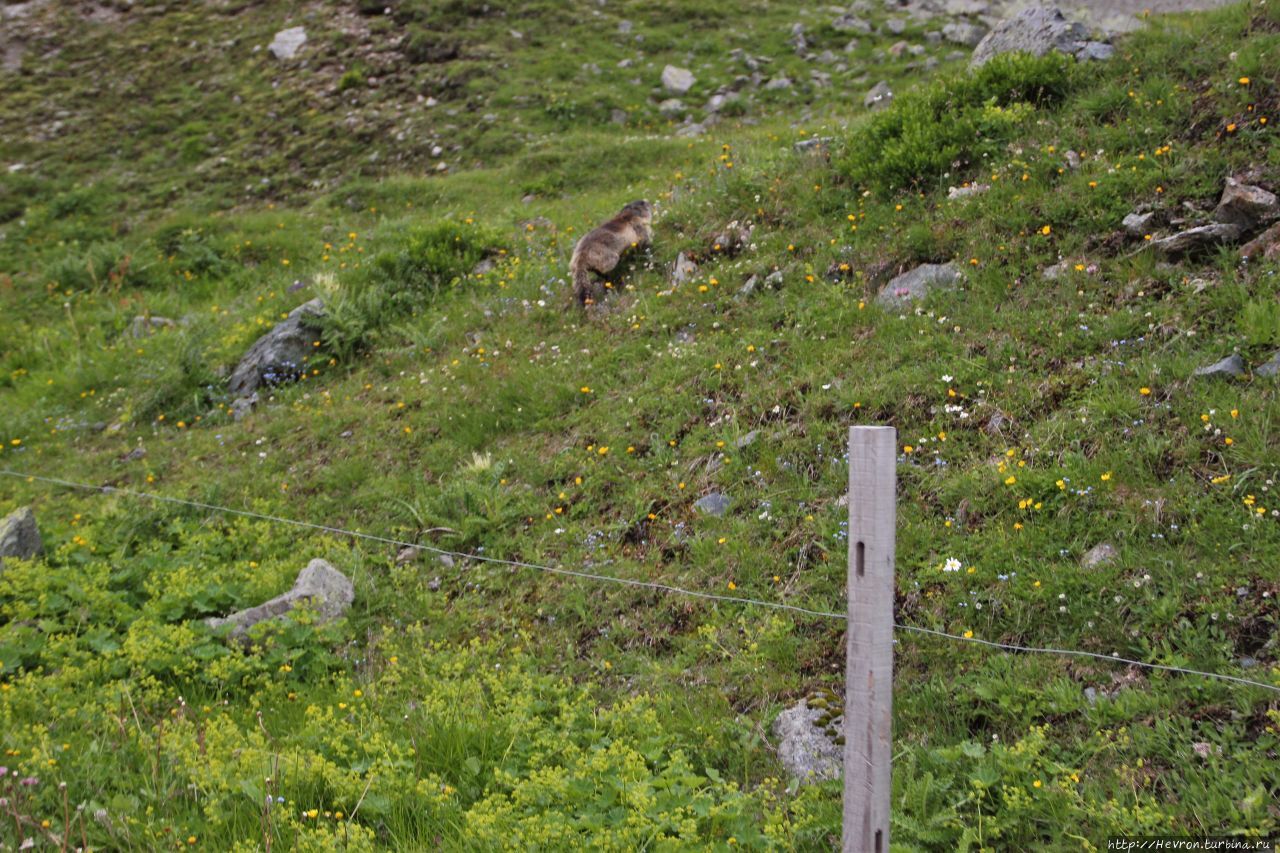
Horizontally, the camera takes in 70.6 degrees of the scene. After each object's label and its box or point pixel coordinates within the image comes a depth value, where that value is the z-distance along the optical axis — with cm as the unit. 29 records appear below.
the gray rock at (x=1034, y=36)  876
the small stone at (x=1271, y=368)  497
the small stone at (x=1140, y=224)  636
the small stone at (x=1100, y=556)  444
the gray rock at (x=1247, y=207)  595
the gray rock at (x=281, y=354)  959
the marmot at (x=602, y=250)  888
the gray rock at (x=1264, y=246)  572
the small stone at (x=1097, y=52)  834
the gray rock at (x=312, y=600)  557
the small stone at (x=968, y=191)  744
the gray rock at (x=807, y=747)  400
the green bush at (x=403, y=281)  968
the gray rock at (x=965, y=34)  1492
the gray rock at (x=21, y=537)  647
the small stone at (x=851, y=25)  1609
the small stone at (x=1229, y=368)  510
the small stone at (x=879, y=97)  1258
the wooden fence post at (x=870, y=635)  293
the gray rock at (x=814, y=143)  924
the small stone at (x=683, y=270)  845
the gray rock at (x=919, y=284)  680
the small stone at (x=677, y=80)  1537
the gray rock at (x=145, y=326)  1116
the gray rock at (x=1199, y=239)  601
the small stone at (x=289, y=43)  1766
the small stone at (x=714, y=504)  587
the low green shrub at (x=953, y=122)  793
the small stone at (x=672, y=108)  1472
